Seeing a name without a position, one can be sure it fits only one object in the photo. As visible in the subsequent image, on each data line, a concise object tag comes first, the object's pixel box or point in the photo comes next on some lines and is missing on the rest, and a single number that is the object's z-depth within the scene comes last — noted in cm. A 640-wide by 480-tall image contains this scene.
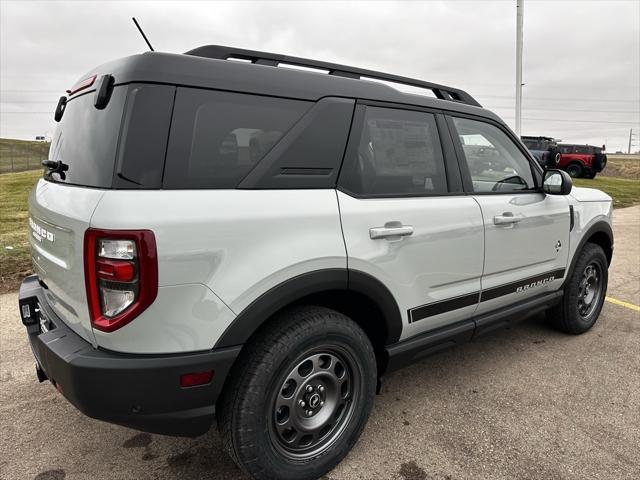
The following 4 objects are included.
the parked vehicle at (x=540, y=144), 2103
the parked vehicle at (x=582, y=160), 2347
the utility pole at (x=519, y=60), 1425
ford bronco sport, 173
